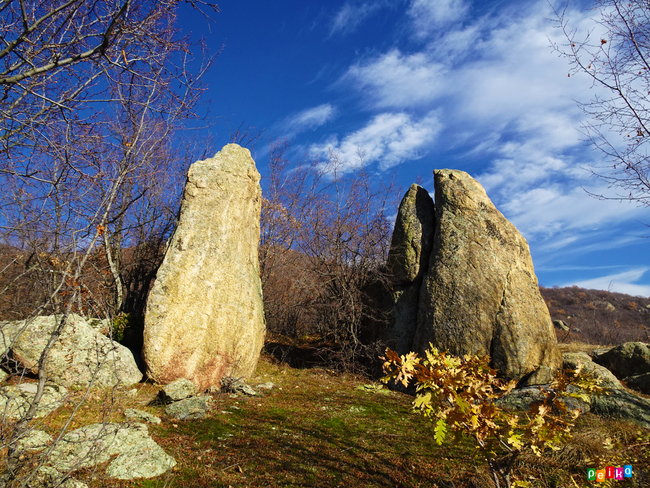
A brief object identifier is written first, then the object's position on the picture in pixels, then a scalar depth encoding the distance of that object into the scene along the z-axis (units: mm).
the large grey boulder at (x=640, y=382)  9805
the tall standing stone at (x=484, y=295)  8398
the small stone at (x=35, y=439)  4121
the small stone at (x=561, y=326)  20503
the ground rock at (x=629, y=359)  10617
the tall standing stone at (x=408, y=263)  9852
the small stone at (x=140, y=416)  5527
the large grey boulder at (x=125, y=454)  4035
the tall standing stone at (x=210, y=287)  7242
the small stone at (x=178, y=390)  6461
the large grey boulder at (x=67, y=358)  6504
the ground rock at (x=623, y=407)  6702
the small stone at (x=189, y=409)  5906
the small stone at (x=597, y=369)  8733
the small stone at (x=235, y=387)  7555
